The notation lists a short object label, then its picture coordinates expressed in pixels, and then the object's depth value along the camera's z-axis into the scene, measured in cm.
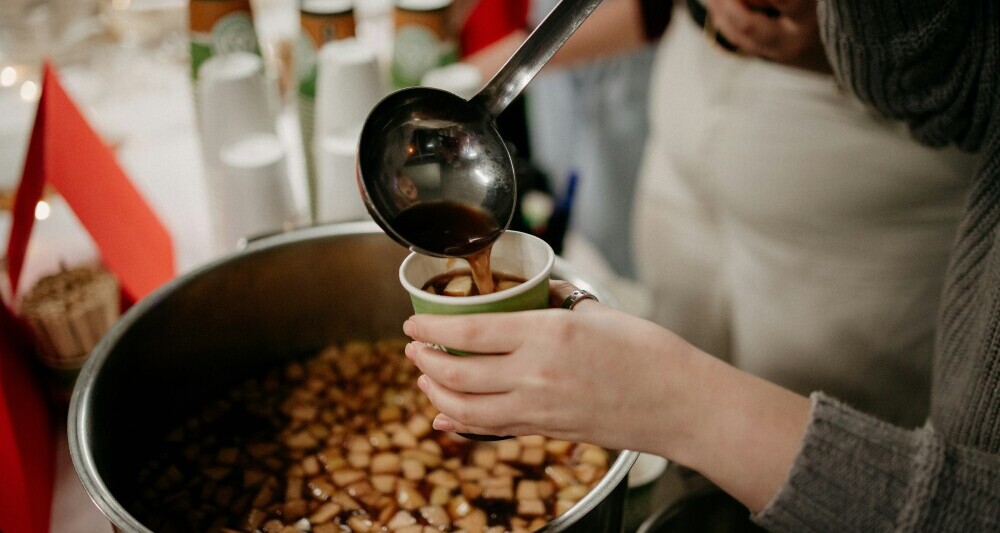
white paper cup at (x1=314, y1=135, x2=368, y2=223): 117
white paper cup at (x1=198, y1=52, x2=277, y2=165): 117
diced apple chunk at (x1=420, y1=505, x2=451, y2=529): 92
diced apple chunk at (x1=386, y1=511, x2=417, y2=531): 92
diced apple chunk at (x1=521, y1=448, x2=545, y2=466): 102
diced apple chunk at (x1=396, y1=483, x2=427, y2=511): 95
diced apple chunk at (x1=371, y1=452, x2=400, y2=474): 101
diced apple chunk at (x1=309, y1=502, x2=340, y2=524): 94
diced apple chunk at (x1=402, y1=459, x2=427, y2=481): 100
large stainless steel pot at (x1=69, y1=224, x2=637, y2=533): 89
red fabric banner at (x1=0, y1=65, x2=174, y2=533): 82
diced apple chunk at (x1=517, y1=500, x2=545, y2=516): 93
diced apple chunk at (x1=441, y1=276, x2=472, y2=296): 67
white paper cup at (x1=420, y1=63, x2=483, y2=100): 123
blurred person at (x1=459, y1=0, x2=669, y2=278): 249
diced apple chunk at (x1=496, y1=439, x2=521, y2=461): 103
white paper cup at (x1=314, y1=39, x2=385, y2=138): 119
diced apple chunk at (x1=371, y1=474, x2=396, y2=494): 98
